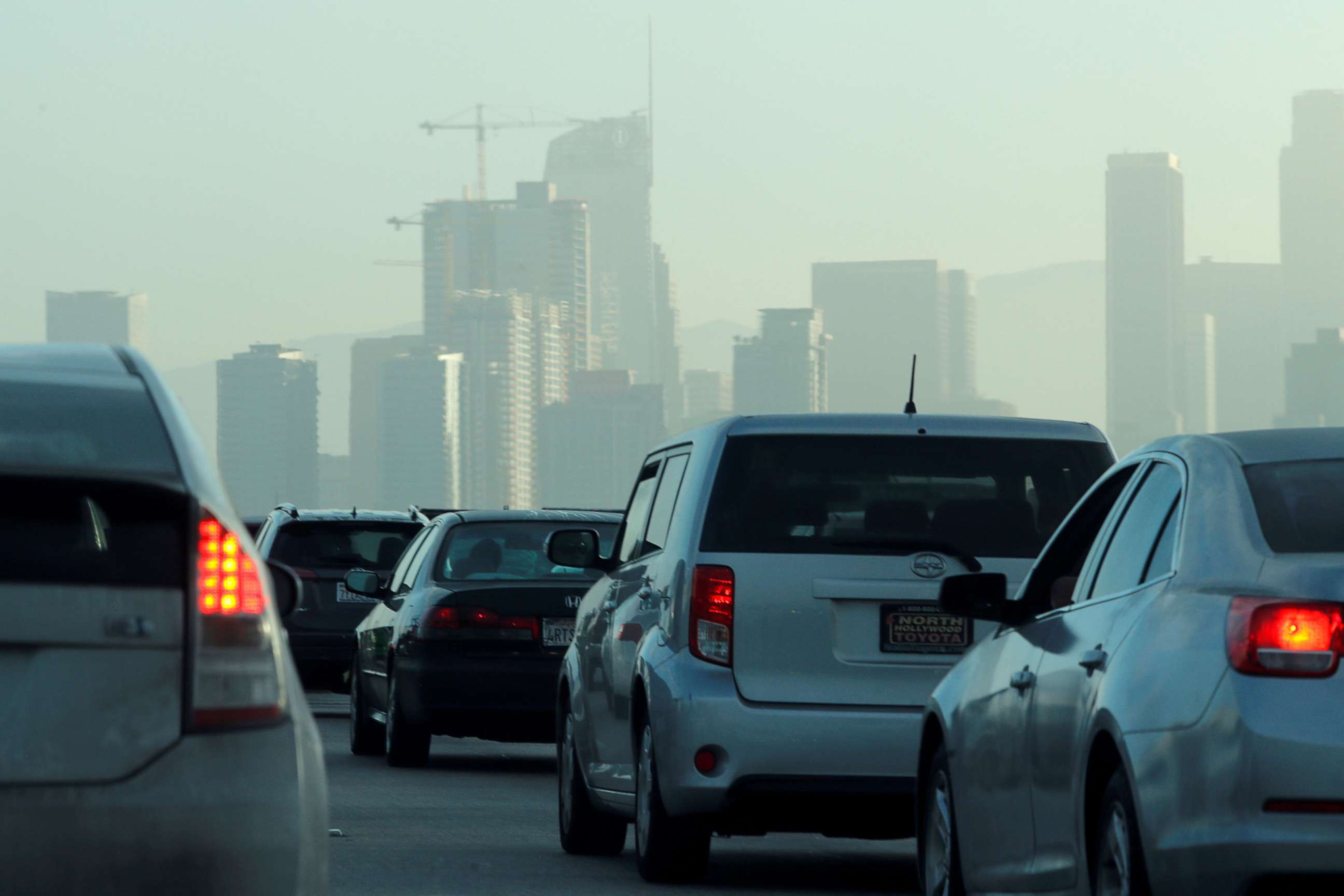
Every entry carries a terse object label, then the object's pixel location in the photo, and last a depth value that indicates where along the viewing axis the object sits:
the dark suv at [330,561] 42.91
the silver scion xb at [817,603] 17.20
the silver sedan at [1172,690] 9.58
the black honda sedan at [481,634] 30.33
